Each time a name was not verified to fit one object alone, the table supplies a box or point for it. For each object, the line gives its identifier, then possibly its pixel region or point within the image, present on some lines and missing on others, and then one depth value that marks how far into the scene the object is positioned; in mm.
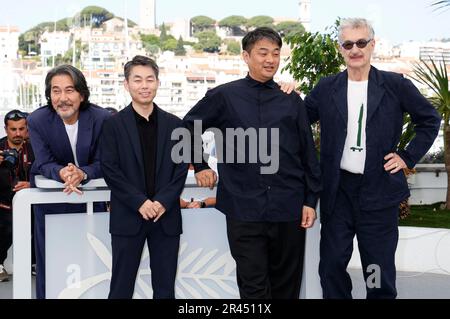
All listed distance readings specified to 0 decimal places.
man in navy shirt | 2848
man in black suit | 2848
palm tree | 6753
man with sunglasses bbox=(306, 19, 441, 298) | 3045
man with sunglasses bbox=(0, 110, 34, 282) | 4730
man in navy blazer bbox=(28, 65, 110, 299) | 3059
